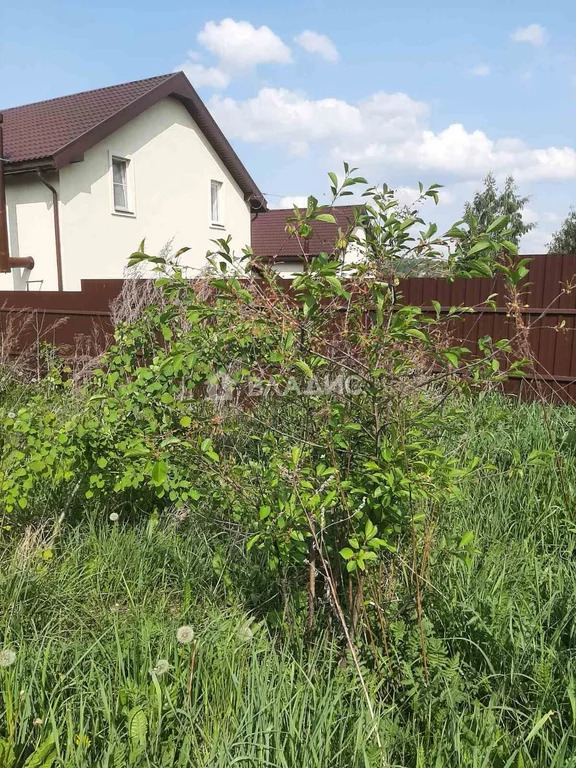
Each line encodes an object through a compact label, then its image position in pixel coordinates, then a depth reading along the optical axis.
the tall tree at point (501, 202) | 34.66
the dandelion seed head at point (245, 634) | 1.95
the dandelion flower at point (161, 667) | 1.69
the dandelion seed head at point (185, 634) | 1.69
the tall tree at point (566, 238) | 32.97
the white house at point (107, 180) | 12.16
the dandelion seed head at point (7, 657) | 1.76
